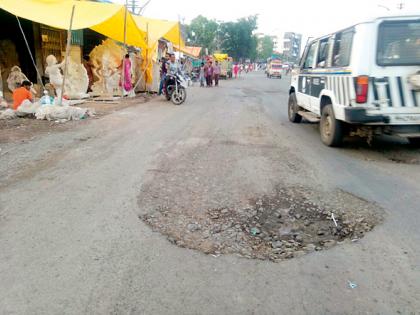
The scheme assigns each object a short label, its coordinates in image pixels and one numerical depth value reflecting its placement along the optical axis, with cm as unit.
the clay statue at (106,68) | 1496
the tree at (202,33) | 6819
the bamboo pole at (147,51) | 1609
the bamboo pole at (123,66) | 1290
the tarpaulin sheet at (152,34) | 1617
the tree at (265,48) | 13362
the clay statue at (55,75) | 1111
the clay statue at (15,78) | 1295
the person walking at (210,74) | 2459
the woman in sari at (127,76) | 1459
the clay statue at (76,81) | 1345
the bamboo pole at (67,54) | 958
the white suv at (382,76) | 569
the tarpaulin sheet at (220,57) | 3831
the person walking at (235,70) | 4250
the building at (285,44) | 13575
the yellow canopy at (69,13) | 1005
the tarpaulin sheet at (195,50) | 4328
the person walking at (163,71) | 1431
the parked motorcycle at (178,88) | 1311
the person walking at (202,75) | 2484
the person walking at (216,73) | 2529
